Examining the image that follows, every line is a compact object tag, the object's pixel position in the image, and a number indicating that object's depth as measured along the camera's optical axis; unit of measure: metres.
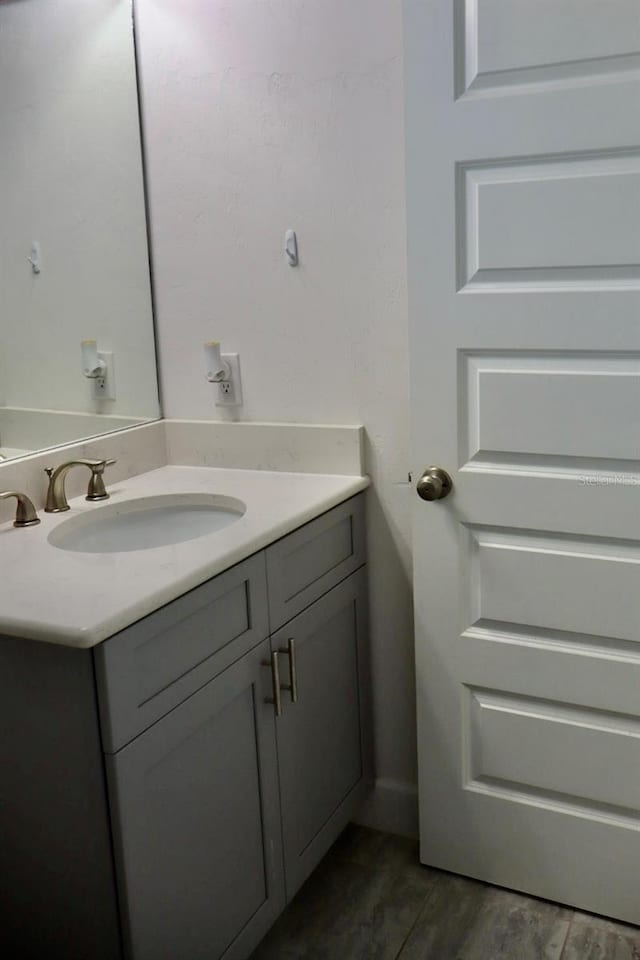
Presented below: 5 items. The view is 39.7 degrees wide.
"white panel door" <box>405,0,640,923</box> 1.57
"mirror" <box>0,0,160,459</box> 1.84
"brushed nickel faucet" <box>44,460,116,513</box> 1.83
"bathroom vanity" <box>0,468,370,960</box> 1.30
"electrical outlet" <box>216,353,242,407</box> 2.12
